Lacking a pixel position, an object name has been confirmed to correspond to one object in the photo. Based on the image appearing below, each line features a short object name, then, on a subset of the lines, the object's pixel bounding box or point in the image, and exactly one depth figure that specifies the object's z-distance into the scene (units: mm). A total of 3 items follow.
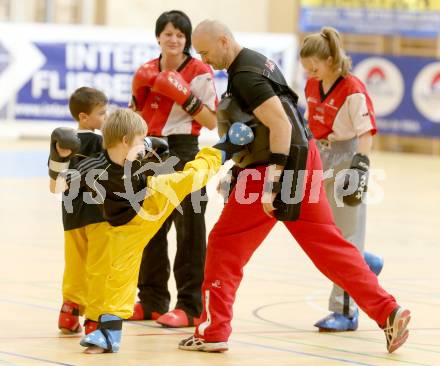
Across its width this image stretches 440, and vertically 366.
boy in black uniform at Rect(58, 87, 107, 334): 11038
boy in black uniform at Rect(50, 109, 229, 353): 10217
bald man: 10315
